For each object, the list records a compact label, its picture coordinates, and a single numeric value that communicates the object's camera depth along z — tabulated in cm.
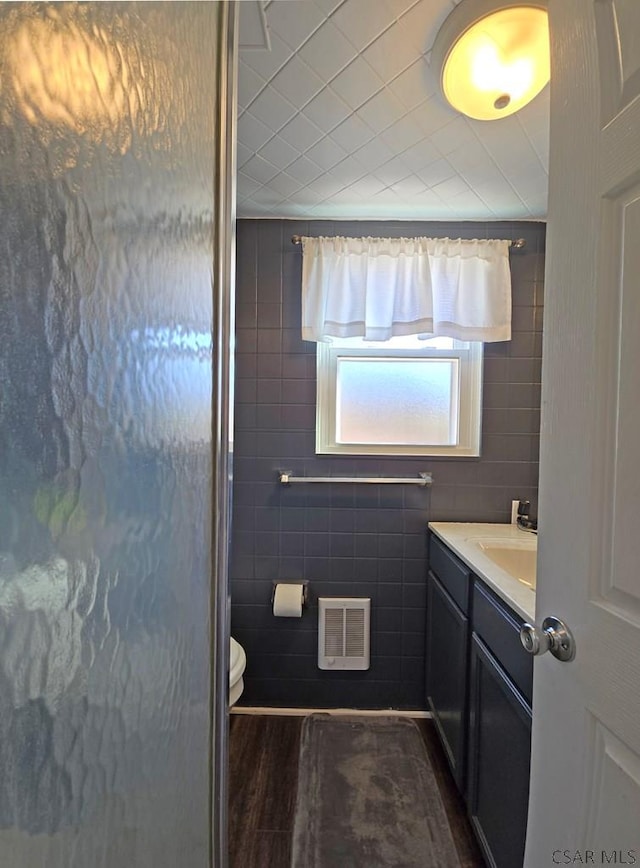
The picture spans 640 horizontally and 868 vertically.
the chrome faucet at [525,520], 185
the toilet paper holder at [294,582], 194
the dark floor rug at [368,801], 125
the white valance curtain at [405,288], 187
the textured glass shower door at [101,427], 23
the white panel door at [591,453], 57
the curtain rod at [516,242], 185
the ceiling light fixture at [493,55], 94
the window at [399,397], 199
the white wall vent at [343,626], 192
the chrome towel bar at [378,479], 191
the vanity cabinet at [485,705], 101
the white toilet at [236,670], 151
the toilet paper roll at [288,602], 185
